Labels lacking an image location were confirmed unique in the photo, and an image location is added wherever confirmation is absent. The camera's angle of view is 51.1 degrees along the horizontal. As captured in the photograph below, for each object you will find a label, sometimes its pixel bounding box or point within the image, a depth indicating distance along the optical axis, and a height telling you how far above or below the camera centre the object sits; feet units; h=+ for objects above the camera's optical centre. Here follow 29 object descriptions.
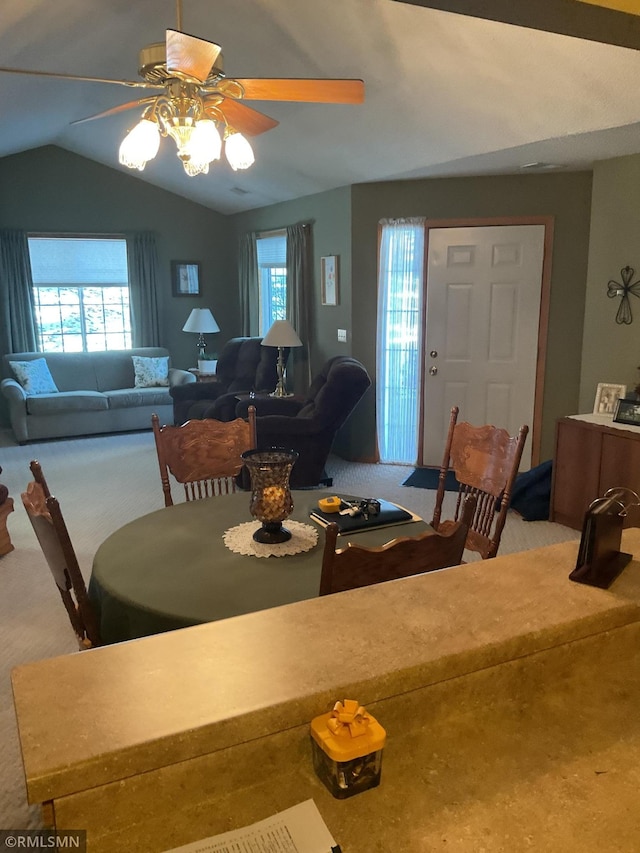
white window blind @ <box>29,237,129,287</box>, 24.38 +1.47
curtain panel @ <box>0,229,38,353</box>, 23.45 +0.18
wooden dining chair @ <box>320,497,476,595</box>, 4.84 -1.91
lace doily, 6.87 -2.52
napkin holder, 4.45 -1.62
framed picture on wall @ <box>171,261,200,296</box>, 26.70 +0.90
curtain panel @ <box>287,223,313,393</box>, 21.01 +0.32
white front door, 17.24 -0.62
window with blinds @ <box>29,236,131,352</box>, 24.57 +0.30
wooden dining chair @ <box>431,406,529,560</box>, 8.28 -2.18
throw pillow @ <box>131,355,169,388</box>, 24.77 -2.60
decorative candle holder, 6.86 -1.96
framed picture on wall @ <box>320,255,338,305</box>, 19.51 +0.63
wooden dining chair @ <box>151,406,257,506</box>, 9.38 -2.09
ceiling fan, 7.45 +2.33
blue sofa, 21.97 -3.26
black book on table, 7.34 -2.41
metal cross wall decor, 13.87 +0.18
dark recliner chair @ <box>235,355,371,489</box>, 16.07 -2.92
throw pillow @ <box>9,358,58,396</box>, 22.77 -2.54
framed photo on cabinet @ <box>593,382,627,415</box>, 13.96 -2.00
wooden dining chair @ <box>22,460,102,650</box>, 5.96 -2.26
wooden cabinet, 12.60 -3.14
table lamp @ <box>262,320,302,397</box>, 19.43 -1.02
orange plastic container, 3.06 -2.01
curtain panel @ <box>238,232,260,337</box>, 25.16 +0.63
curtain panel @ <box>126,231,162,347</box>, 25.62 +0.49
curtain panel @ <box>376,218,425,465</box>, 18.37 -1.02
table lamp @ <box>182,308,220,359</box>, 25.12 -0.79
